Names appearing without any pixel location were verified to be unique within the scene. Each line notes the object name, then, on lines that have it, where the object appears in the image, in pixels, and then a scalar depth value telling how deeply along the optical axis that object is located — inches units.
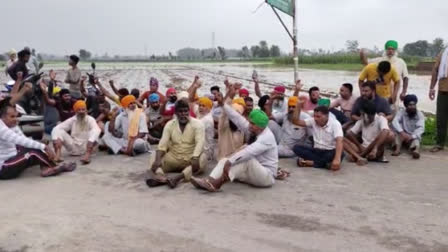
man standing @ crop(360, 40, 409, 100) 296.5
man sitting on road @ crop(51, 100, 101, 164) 265.9
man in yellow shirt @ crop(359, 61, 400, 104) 287.7
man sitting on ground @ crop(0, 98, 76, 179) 219.0
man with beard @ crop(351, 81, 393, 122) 263.9
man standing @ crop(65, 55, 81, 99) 371.9
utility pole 381.1
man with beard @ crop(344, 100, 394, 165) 257.0
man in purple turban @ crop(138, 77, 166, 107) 326.0
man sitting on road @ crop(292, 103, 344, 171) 243.0
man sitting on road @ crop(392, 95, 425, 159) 277.0
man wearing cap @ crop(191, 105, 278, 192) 204.5
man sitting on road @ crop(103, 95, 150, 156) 281.4
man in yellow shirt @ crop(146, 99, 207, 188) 223.8
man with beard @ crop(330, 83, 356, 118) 293.7
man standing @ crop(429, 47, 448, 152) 279.4
